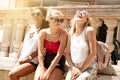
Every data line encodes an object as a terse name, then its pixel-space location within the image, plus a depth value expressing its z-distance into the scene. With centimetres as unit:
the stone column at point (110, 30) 387
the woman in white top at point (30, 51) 345
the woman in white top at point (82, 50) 307
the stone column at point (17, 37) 461
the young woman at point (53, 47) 322
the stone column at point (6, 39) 479
